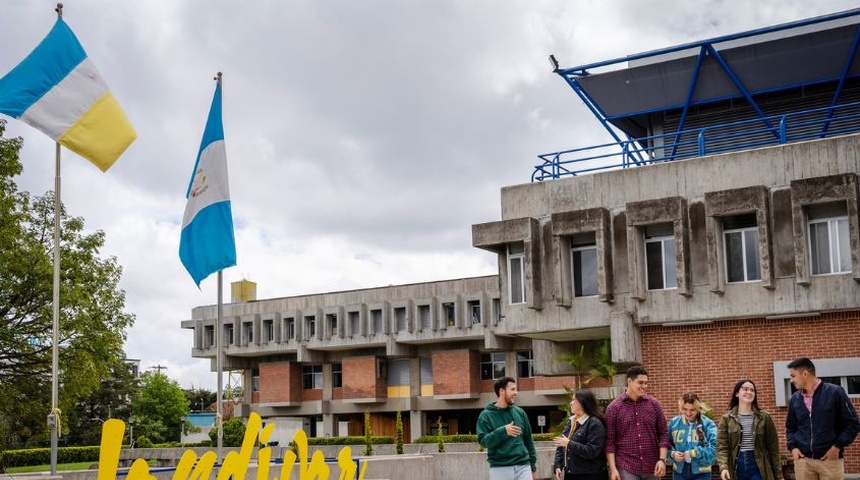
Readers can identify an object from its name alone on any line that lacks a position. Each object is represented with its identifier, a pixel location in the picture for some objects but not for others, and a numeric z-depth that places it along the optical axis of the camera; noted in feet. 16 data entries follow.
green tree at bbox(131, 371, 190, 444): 280.72
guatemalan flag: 46.85
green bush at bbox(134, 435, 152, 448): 194.80
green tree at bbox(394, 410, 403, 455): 123.24
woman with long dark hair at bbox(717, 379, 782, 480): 36.45
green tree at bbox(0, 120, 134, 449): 97.71
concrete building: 74.69
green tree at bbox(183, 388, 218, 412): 358.84
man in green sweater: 36.69
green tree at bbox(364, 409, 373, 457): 108.22
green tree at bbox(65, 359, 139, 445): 267.39
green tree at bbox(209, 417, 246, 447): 153.53
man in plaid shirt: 35.22
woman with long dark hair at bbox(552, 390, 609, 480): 34.91
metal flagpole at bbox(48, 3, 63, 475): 41.78
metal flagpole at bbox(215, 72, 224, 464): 43.79
